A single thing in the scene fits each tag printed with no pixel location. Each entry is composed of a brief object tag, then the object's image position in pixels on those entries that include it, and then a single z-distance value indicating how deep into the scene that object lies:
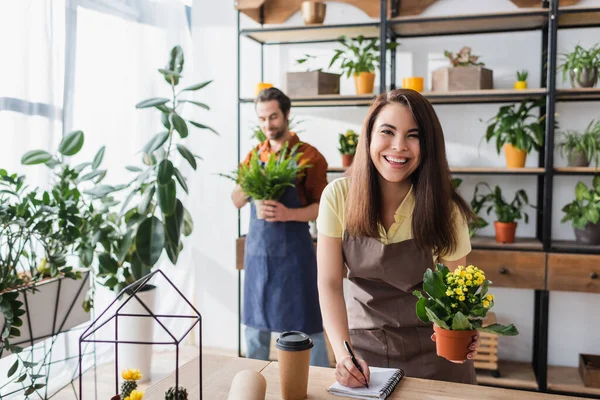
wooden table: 1.28
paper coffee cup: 1.24
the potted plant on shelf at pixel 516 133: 3.18
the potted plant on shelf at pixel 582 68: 3.10
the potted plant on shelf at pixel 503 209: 3.26
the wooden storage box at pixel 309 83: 3.42
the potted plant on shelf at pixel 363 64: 3.39
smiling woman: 1.58
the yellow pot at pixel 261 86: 3.42
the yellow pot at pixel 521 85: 3.22
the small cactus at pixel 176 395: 0.99
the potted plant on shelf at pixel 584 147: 3.13
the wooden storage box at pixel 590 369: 3.15
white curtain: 2.67
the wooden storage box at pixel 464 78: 3.22
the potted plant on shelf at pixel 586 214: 3.10
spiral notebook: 1.28
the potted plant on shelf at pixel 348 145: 3.46
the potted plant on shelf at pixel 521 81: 3.23
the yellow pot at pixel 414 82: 3.29
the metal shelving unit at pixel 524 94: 3.10
